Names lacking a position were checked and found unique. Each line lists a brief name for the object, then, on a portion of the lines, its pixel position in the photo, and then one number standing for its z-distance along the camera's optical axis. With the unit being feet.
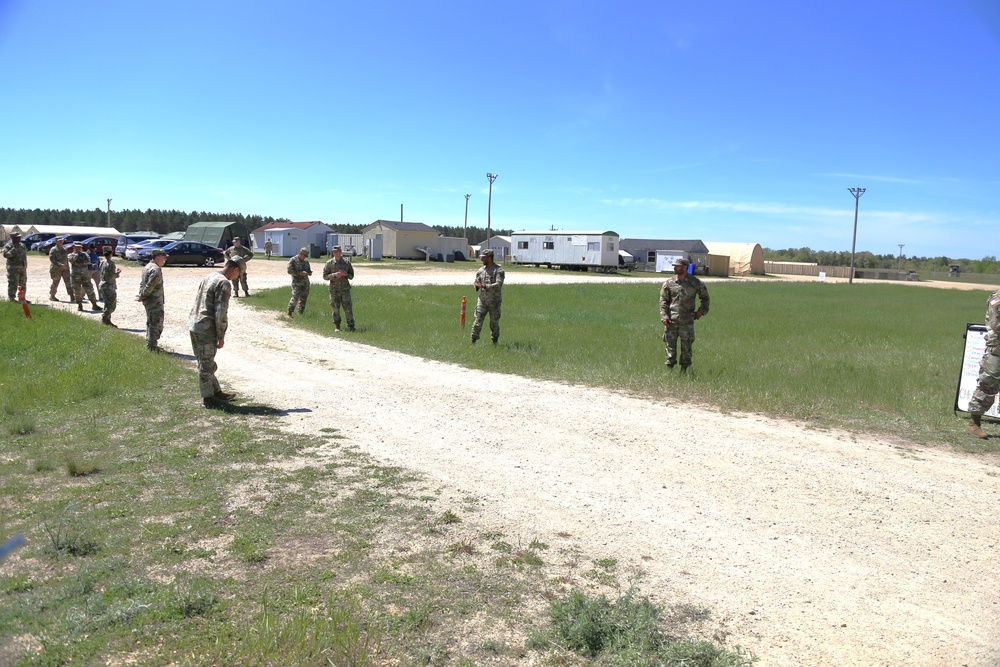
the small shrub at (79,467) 21.02
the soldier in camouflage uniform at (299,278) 60.85
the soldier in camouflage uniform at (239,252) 66.42
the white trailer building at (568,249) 202.28
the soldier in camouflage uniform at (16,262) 61.77
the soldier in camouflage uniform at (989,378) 28.76
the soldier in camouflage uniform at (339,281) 54.08
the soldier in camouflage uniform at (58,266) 67.21
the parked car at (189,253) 134.62
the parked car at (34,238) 183.73
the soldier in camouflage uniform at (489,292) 48.14
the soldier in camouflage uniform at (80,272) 62.28
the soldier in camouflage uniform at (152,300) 42.32
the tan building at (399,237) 216.54
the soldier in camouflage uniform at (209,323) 29.68
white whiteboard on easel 32.22
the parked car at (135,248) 145.86
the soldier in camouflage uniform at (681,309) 40.22
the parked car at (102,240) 155.12
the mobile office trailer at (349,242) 226.38
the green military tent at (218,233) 188.85
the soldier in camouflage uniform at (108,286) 53.11
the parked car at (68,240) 166.91
